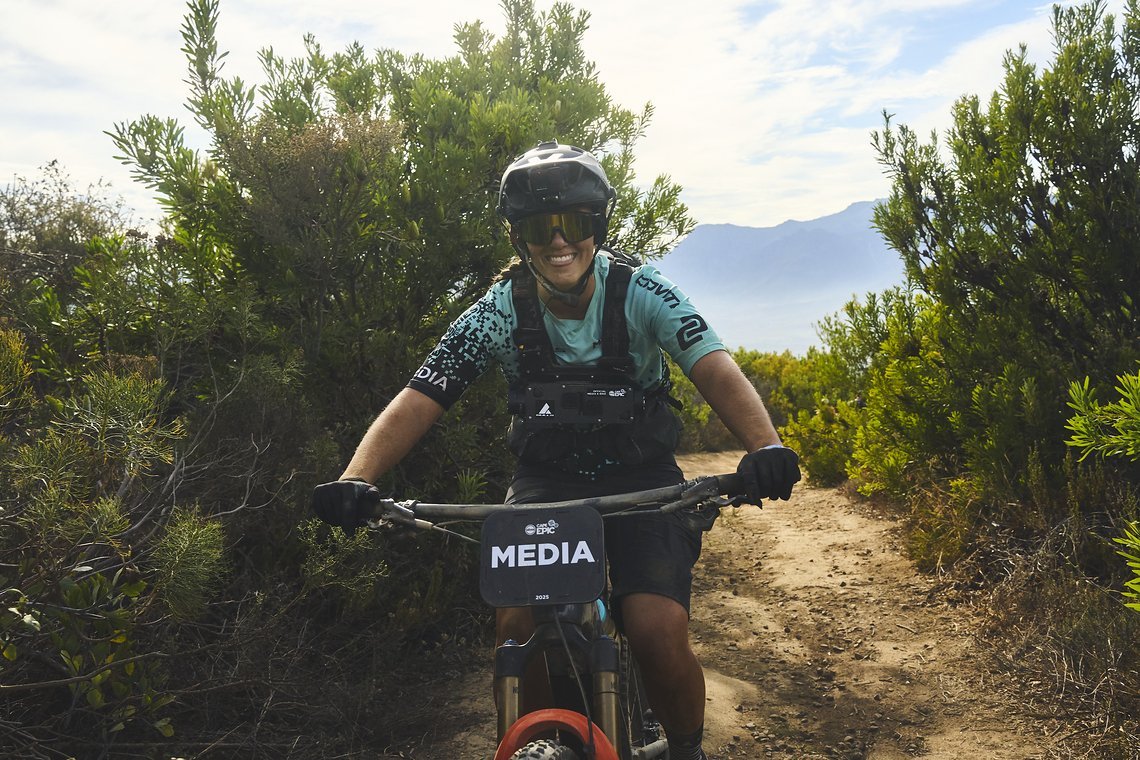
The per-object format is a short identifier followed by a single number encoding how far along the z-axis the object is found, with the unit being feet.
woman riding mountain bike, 8.69
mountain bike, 6.81
